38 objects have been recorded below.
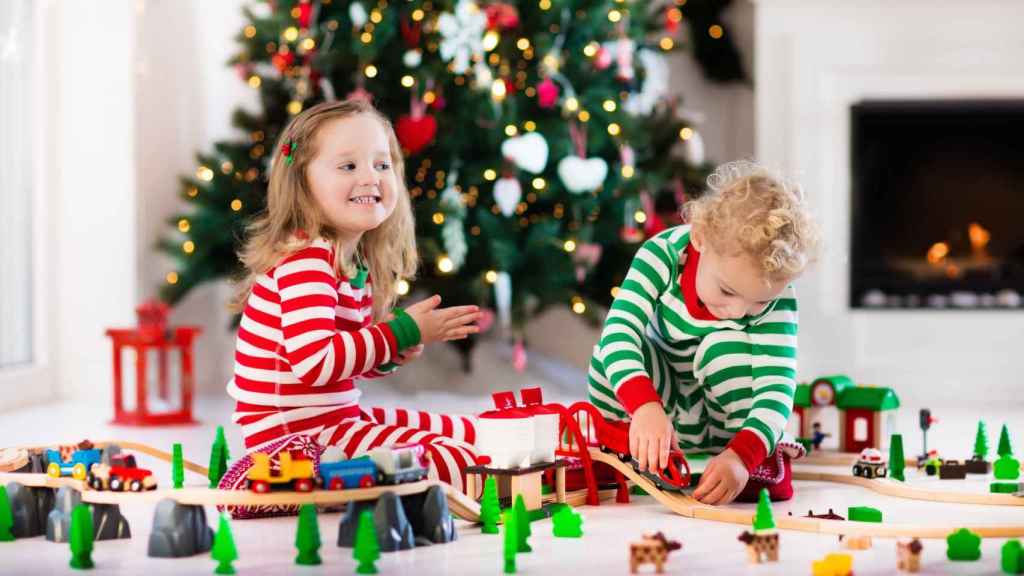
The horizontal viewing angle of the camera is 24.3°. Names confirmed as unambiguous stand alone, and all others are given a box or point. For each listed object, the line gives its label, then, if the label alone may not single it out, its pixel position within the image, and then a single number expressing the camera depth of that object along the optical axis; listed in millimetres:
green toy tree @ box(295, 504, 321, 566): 2722
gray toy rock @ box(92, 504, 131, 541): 2885
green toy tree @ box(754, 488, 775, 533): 2793
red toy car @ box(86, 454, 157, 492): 2811
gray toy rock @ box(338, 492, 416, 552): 2783
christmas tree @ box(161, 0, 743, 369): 4590
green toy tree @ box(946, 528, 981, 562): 2725
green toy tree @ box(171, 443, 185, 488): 3169
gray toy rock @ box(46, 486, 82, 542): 2865
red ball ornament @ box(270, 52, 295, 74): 4718
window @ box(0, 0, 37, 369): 4817
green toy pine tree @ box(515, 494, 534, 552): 2770
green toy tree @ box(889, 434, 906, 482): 3355
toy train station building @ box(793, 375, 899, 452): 3694
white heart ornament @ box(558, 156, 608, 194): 4595
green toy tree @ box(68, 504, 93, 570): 2709
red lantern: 4350
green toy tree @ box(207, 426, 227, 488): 3263
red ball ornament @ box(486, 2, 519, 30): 4619
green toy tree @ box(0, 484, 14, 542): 2890
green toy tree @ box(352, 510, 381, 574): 2661
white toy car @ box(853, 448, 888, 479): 3340
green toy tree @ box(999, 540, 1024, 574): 2634
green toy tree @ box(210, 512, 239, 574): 2684
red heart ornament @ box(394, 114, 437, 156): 4533
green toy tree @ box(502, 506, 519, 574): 2670
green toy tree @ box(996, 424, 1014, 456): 3460
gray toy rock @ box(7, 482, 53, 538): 2914
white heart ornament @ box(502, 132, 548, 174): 4512
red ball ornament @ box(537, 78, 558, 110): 4619
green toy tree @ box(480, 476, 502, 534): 2911
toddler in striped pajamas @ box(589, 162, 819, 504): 3038
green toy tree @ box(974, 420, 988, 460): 3486
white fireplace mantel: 5065
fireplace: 5193
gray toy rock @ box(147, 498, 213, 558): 2776
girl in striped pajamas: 3093
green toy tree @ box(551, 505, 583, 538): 2881
